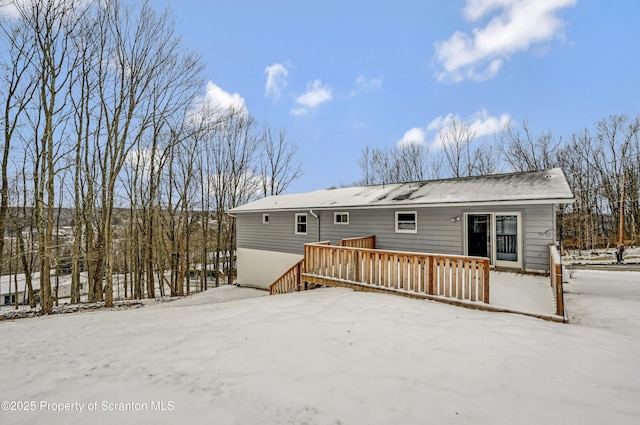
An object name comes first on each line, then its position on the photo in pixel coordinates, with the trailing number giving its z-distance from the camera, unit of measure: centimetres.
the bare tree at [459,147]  2269
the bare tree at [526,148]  2208
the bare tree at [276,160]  2320
